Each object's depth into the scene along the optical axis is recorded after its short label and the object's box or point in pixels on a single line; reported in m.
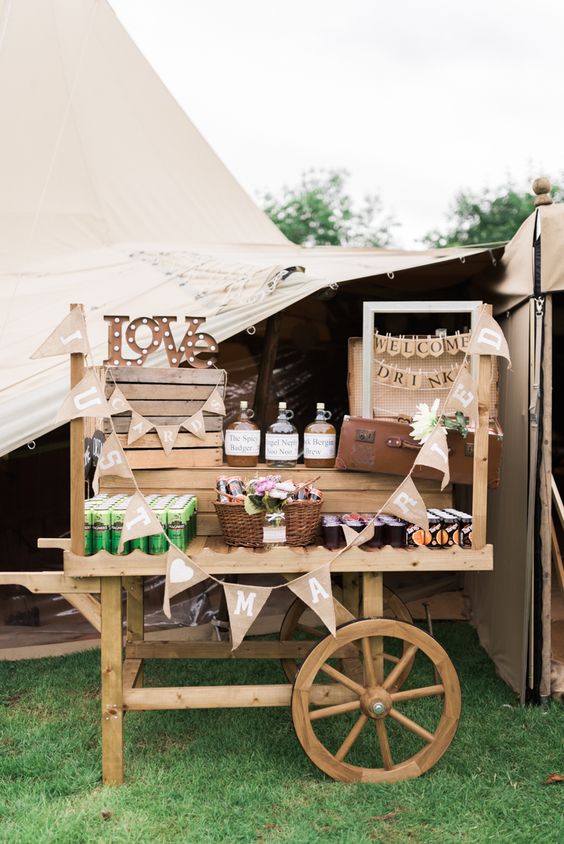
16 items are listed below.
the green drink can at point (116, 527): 2.53
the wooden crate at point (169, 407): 2.84
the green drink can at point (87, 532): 2.53
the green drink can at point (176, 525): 2.53
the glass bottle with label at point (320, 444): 2.88
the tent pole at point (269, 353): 4.07
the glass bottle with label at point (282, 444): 2.85
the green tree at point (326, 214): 23.34
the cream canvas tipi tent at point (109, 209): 3.78
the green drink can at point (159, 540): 2.52
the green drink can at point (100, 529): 2.53
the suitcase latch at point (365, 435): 2.80
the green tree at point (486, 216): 20.45
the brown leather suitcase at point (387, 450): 2.80
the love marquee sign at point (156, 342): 2.94
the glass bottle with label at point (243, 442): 2.84
